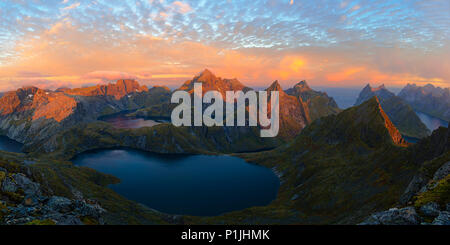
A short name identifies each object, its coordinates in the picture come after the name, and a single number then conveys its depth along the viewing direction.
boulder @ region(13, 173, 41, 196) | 61.76
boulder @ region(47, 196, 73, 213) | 44.34
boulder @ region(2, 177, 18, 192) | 53.87
